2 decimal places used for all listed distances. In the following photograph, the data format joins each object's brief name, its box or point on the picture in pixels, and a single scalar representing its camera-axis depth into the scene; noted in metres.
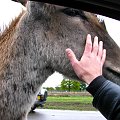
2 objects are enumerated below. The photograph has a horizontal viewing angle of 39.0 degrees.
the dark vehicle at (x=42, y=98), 7.39
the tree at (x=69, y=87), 26.83
